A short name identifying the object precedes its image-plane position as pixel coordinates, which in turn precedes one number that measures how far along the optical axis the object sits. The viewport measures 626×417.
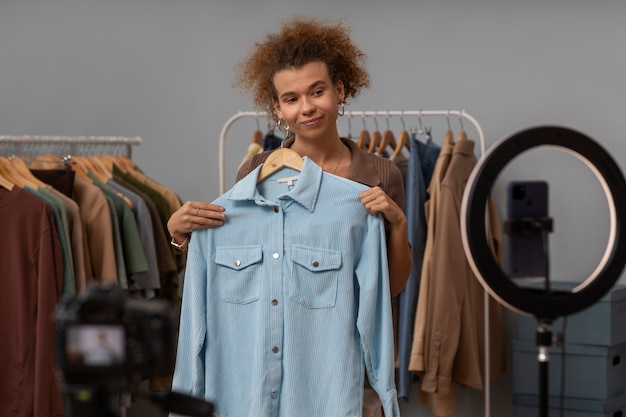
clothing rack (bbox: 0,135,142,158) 3.62
